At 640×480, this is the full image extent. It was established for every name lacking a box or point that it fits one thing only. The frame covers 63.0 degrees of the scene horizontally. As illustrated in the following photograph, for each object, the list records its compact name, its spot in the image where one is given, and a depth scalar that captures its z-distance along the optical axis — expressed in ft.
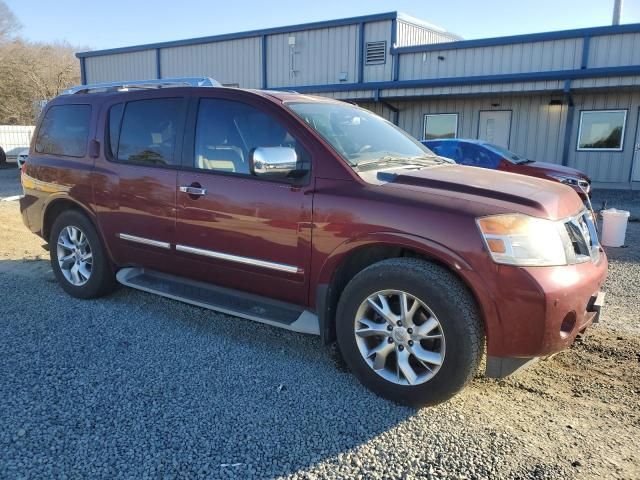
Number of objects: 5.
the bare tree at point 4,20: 139.54
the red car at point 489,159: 35.99
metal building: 49.37
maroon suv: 9.57
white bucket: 25.29
